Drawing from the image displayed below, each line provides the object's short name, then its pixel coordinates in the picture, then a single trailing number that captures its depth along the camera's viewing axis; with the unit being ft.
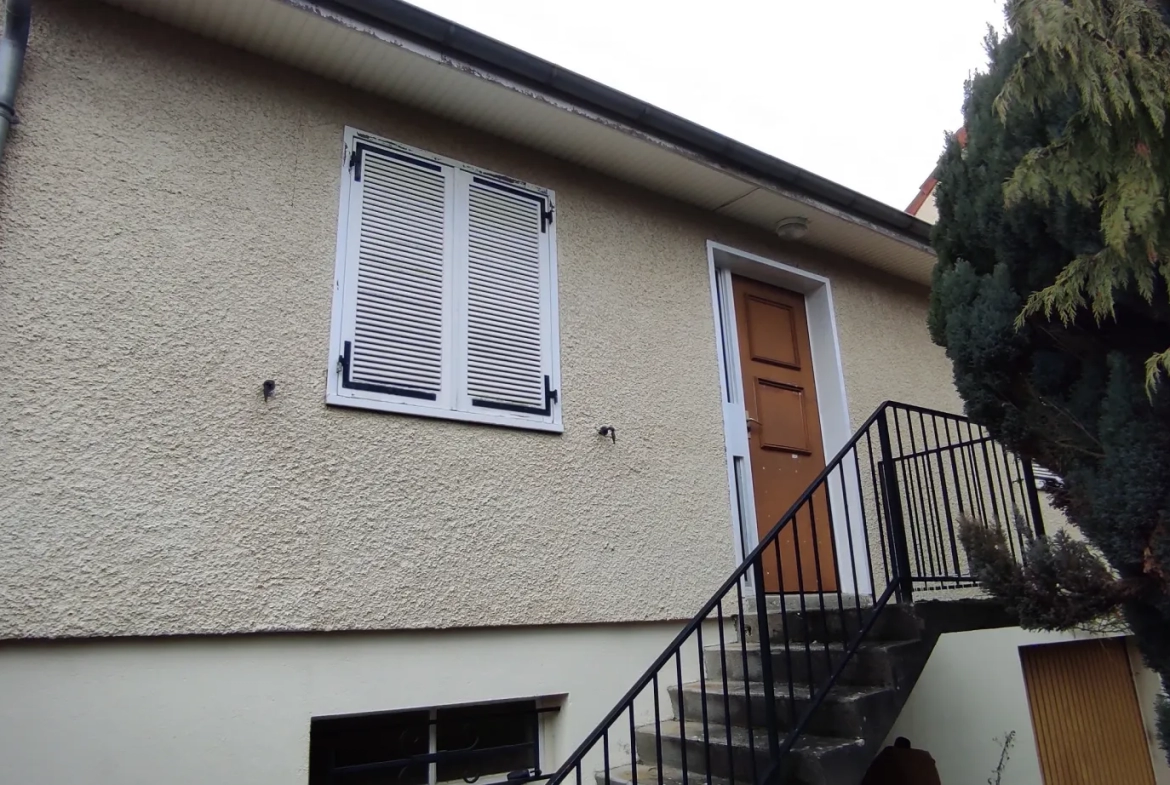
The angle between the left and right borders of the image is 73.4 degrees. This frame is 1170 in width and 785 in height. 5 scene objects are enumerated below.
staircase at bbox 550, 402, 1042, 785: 10.16
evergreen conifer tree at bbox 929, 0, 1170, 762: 7.88
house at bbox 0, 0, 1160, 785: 9.66
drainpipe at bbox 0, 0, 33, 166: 10.02
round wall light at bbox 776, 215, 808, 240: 17.70
